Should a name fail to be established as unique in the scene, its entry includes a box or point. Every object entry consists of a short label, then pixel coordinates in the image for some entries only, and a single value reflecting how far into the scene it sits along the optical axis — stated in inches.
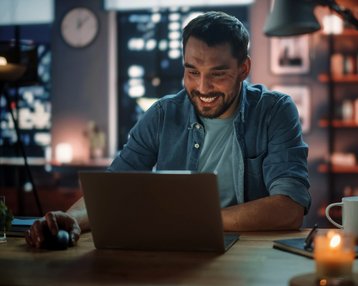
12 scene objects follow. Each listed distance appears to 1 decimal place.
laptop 69.8
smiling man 95.5
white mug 77.0
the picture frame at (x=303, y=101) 280.0
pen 71.8
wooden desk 64.1
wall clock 303.7
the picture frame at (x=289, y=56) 281.2
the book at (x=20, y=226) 84.2
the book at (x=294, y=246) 70.9
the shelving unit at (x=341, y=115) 268.9
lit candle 61.0
